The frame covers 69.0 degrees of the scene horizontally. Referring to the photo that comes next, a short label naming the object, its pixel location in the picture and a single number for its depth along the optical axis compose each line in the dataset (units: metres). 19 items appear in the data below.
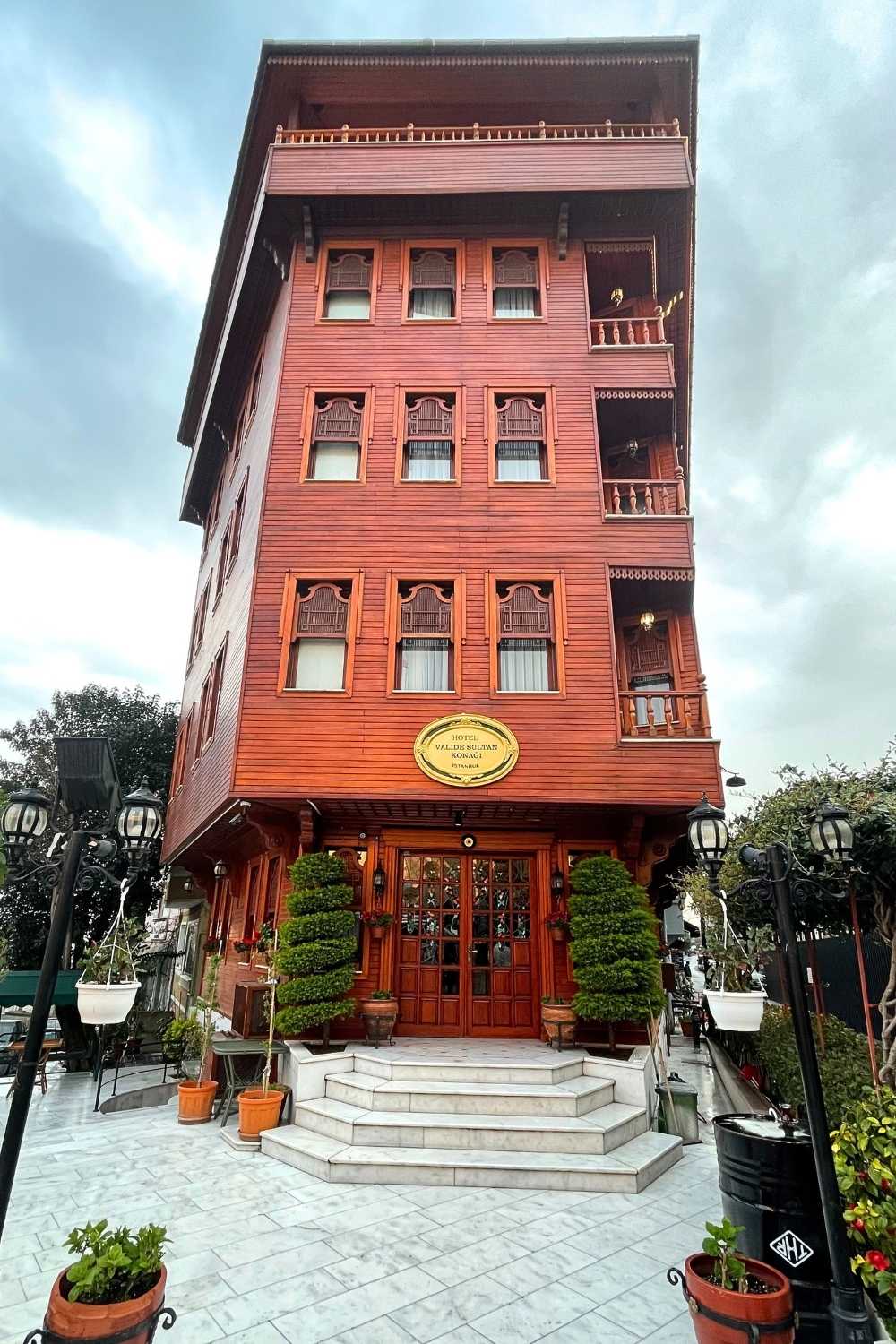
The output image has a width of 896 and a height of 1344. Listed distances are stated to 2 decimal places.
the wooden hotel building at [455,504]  9.21
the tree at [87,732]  19.64
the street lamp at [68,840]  3.57
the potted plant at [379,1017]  8.37
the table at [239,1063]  7.89
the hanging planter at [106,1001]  4.52
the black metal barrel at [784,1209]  3.65
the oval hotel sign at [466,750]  8.87
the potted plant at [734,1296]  3.15
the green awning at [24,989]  12.14
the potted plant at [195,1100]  7.86
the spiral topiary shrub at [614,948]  7.88
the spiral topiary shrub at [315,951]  7.90
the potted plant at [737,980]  4.75
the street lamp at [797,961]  3.32
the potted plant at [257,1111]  6.87
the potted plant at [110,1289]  2.89
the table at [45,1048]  10.34
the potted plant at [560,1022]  8.34
